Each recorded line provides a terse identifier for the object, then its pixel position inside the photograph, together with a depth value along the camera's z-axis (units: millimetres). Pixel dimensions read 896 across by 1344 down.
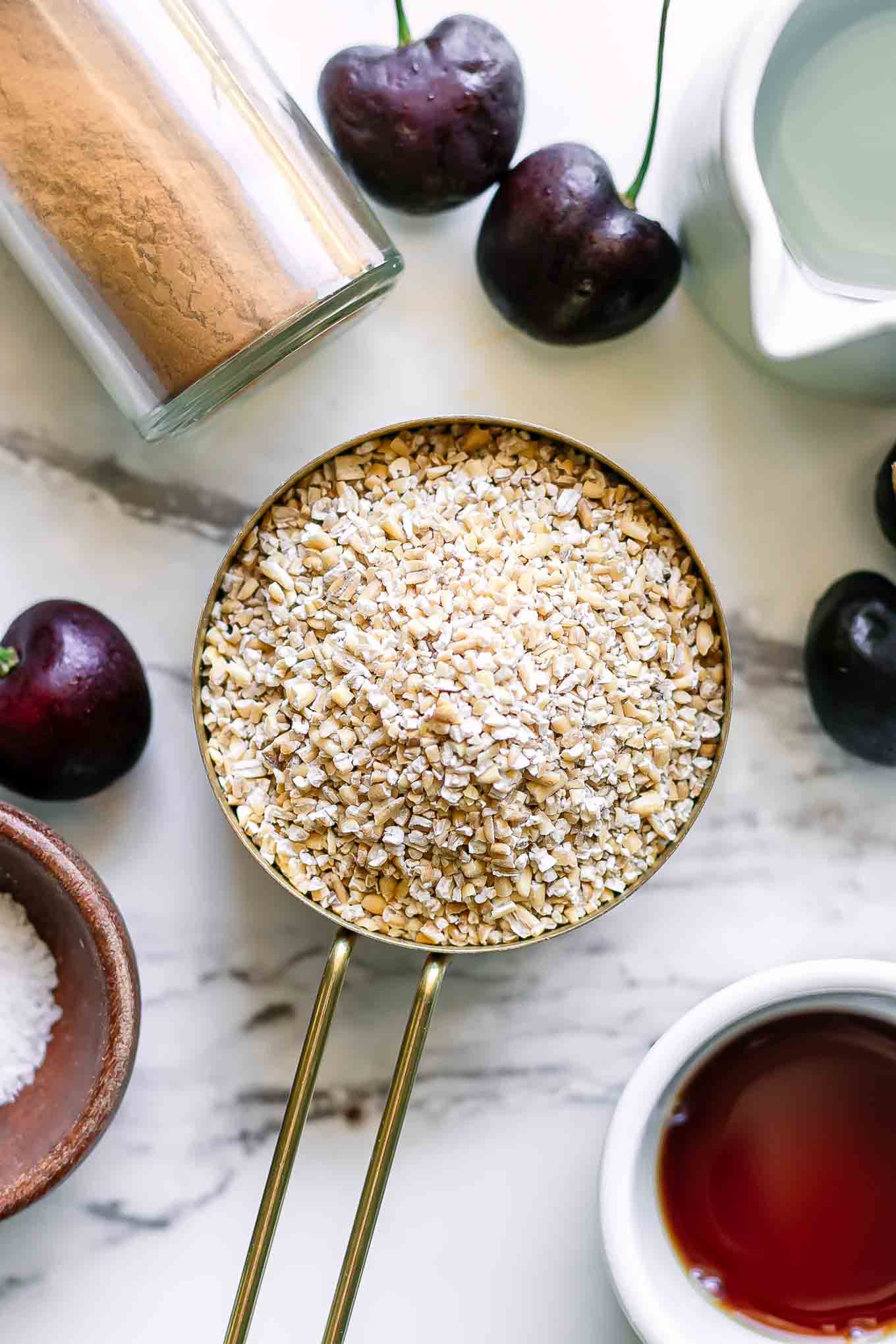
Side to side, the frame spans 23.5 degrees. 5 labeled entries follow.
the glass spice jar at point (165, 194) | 278
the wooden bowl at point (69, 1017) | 292
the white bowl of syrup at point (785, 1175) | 310
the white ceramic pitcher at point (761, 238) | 278
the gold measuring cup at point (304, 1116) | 295
